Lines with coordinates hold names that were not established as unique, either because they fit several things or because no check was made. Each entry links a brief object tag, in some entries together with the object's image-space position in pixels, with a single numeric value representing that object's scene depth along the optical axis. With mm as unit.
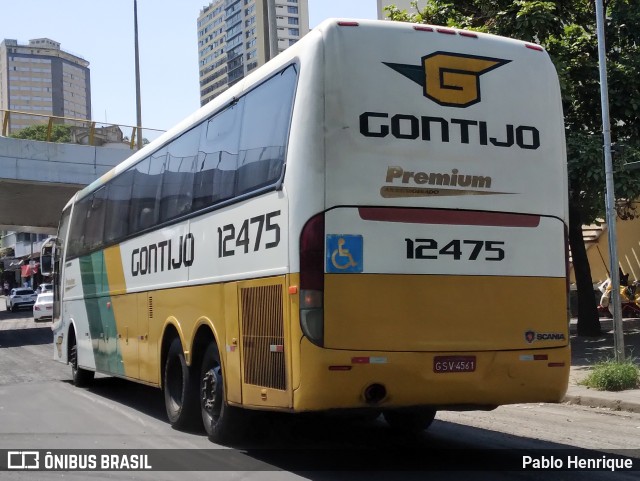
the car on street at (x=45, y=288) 50869
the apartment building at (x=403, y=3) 56522
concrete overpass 29812
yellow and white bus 7023
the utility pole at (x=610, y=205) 13266
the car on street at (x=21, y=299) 58594
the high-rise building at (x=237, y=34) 176250
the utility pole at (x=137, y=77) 40812
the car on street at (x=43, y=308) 42906
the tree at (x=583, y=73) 18203
